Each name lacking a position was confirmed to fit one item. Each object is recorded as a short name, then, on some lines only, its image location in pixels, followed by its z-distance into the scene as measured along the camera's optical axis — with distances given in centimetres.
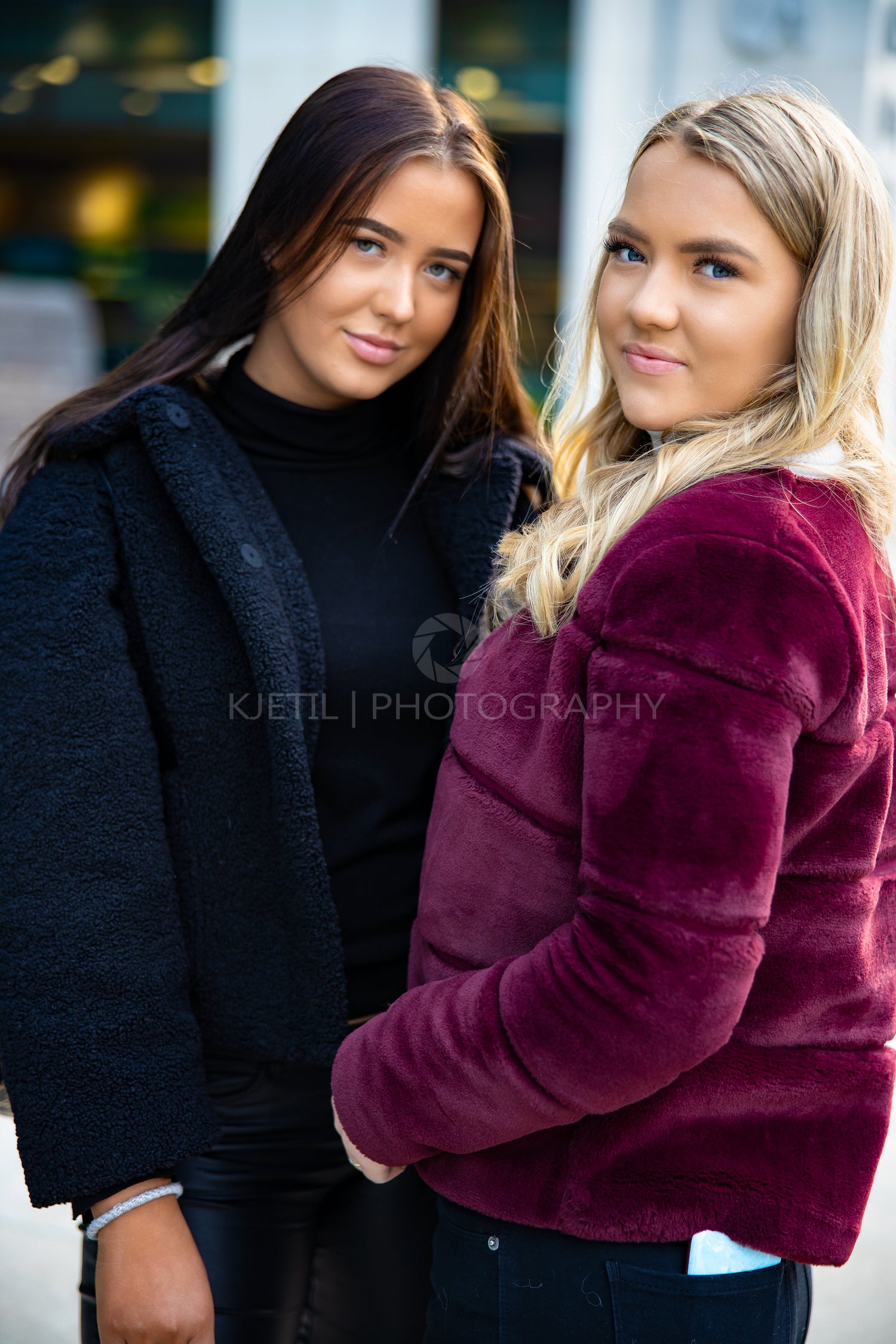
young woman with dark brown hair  271
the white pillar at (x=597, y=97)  800
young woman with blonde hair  247
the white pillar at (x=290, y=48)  789
